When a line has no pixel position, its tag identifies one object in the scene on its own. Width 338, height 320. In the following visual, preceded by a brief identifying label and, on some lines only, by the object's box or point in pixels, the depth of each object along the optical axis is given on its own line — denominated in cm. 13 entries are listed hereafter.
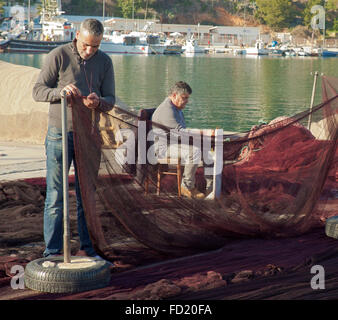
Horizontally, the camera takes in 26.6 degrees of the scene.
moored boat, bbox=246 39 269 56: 11019
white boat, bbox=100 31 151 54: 10238
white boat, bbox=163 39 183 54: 10681
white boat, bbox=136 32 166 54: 10525
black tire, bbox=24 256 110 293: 436
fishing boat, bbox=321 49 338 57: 11231
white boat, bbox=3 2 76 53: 9094
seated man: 588
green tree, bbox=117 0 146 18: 12850
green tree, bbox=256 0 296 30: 13250
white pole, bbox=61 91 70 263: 446
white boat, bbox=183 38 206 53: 10644
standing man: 462
